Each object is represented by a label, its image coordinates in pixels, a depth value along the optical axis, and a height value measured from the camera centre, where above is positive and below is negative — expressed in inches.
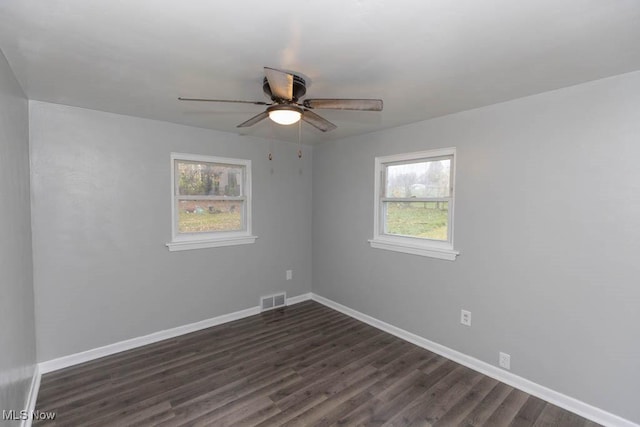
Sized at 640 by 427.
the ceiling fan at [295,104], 69.2 +25.4
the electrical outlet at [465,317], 110.7 -41.9
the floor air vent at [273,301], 160.4 -53.5
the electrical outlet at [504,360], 100.1 -52.4
